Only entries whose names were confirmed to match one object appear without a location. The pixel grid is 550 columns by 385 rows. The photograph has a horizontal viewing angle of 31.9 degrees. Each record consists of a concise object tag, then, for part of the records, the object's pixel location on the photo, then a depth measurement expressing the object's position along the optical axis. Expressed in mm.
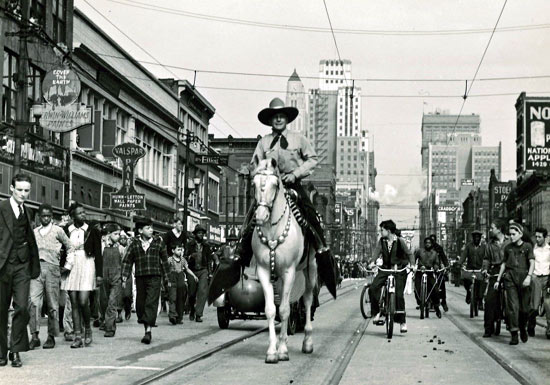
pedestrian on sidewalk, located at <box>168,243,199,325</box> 19812
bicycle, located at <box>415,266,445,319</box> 22506
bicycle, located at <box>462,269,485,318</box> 23266
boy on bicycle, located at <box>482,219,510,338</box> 16531
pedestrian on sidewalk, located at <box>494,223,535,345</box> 15469
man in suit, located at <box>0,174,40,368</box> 10820
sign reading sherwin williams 28078
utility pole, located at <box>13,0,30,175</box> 22219
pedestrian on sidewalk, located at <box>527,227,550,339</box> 16838
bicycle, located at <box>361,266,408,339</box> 16188
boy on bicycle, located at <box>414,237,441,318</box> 23266
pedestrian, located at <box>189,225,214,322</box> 20938
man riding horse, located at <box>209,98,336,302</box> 12573
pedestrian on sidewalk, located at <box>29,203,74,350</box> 13500
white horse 11664
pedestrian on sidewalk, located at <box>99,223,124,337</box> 16288
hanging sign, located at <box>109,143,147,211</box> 34031
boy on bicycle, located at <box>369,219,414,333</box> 17078
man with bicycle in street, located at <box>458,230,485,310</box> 23812
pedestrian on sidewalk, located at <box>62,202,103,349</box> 13758
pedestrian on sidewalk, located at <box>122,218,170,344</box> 14633
